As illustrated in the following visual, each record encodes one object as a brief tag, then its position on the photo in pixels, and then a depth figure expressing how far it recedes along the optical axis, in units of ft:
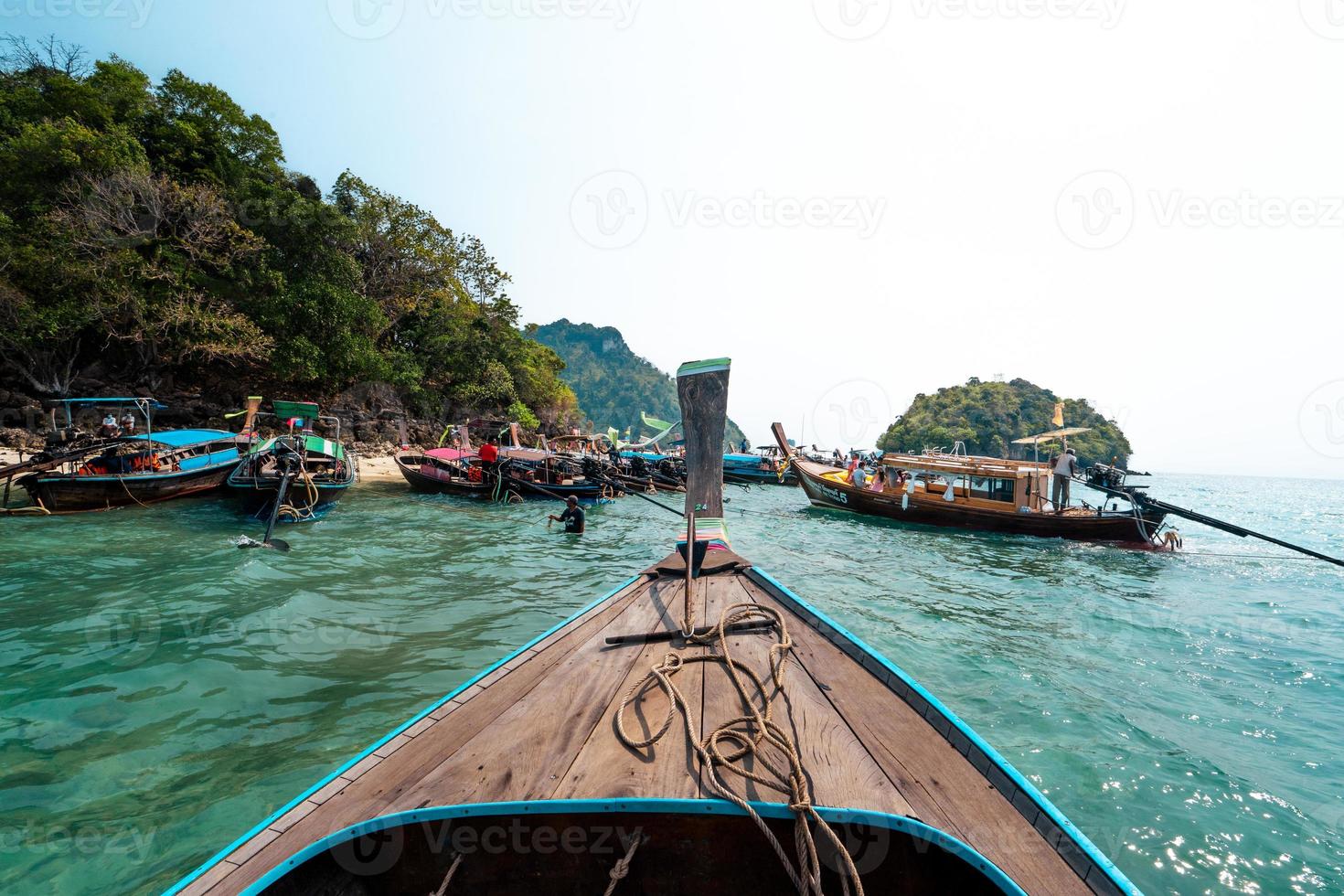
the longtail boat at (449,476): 70.54
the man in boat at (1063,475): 58.18
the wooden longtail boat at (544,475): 69.56
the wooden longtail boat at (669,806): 6.91
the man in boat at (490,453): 70.08
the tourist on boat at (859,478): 76.38
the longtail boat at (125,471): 45.93
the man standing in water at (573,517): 49.73
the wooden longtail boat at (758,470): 132.16
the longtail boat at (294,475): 47.27
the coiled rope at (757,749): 6.64
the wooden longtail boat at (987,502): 58.65
